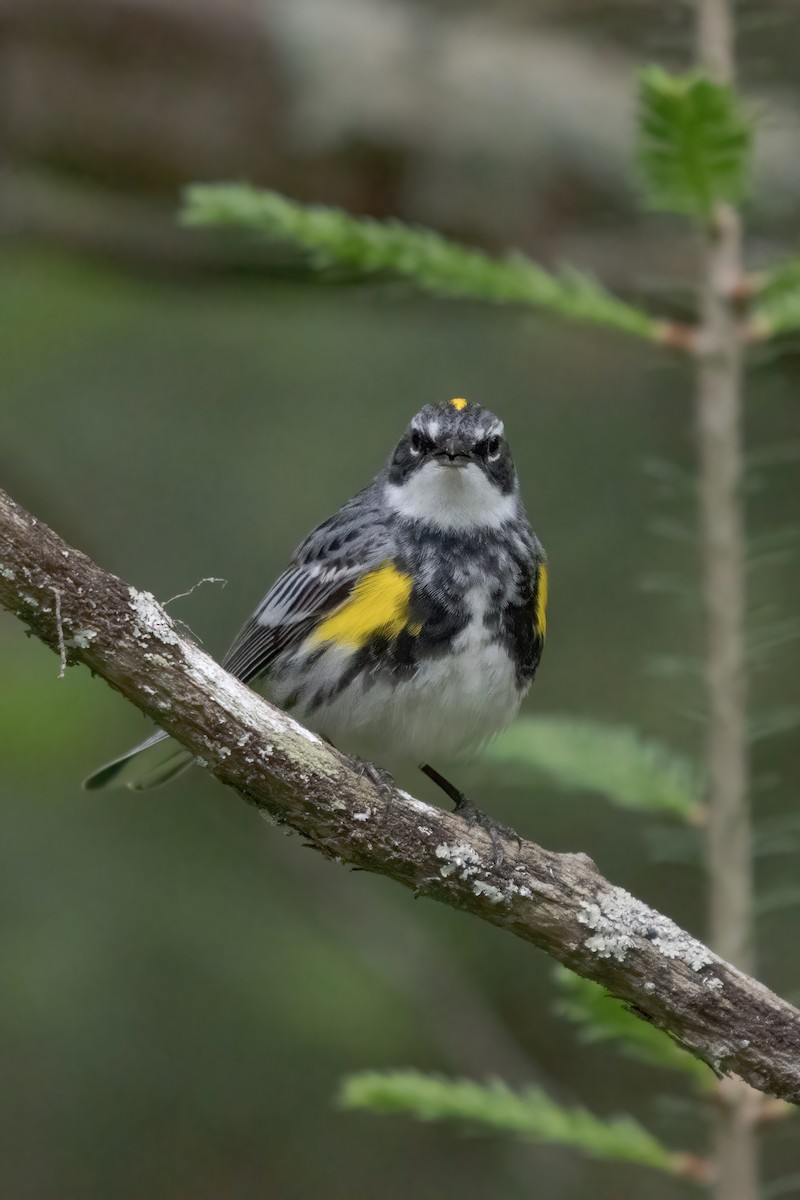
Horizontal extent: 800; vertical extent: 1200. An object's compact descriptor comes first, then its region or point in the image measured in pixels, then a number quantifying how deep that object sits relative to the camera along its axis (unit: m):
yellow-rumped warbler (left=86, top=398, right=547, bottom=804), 7.93
